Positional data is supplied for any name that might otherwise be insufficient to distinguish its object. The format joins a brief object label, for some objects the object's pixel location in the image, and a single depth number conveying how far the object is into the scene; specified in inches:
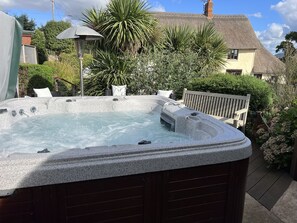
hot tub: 54.4
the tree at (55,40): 641.6
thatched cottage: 676.1
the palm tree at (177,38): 299.6
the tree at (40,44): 577.2
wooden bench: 156.2
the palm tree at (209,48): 307.9
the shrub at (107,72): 263.0
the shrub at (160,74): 256.2
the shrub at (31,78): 267.9
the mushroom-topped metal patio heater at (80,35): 194.5
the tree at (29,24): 950.0
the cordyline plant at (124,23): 263.7
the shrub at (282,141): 116.6
